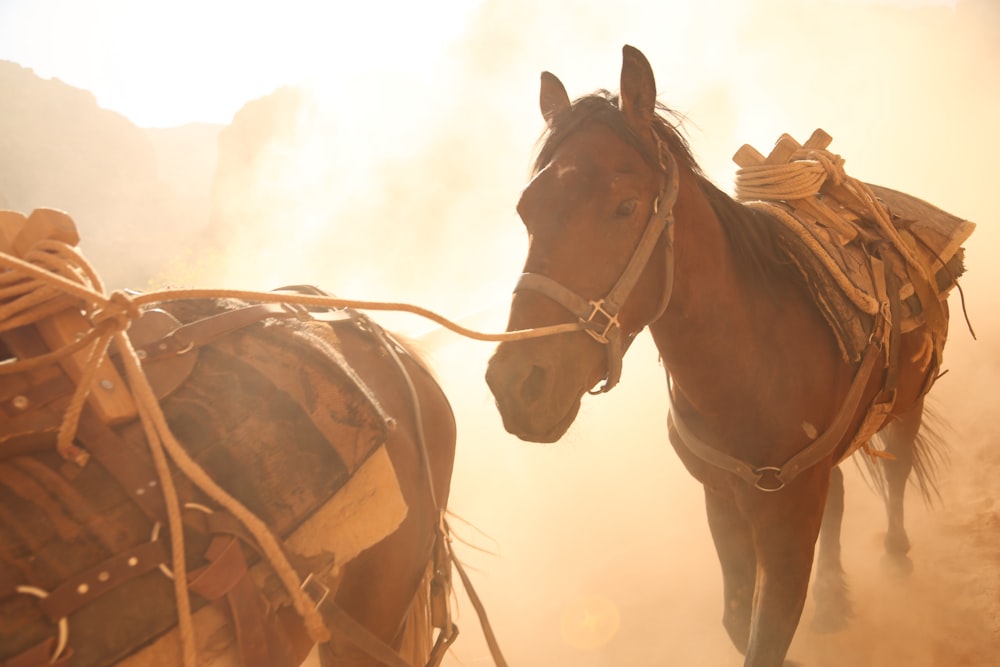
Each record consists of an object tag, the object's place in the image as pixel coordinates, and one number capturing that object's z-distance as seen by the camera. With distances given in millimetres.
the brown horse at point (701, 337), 1612
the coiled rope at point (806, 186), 2586
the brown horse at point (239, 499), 1105
